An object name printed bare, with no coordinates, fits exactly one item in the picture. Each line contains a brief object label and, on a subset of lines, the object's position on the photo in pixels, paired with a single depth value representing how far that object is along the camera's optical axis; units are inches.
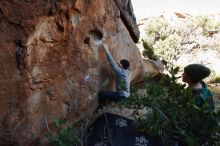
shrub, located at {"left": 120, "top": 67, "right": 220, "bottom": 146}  44.9
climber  115.5
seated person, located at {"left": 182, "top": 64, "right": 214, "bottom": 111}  59.5
